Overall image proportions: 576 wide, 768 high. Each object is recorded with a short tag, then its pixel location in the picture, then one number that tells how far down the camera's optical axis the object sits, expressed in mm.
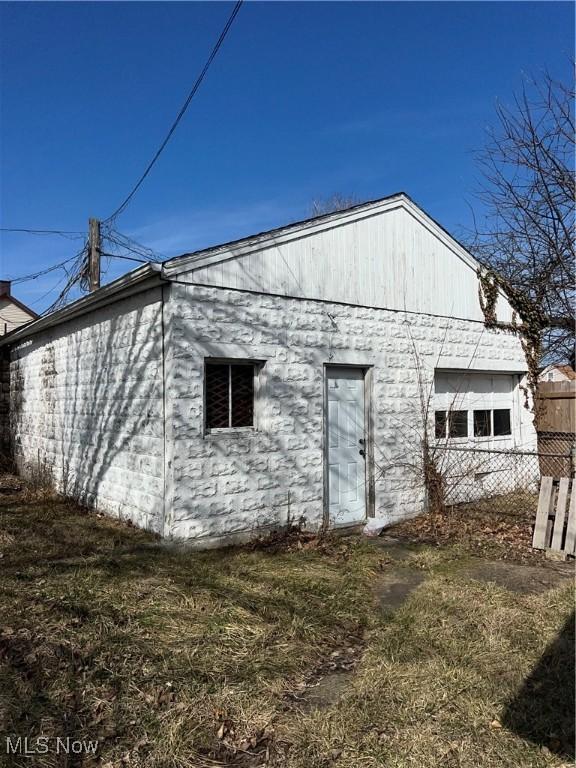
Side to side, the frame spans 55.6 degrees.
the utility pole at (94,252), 15320
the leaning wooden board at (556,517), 6371
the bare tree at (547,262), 11172
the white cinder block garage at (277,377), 6395
